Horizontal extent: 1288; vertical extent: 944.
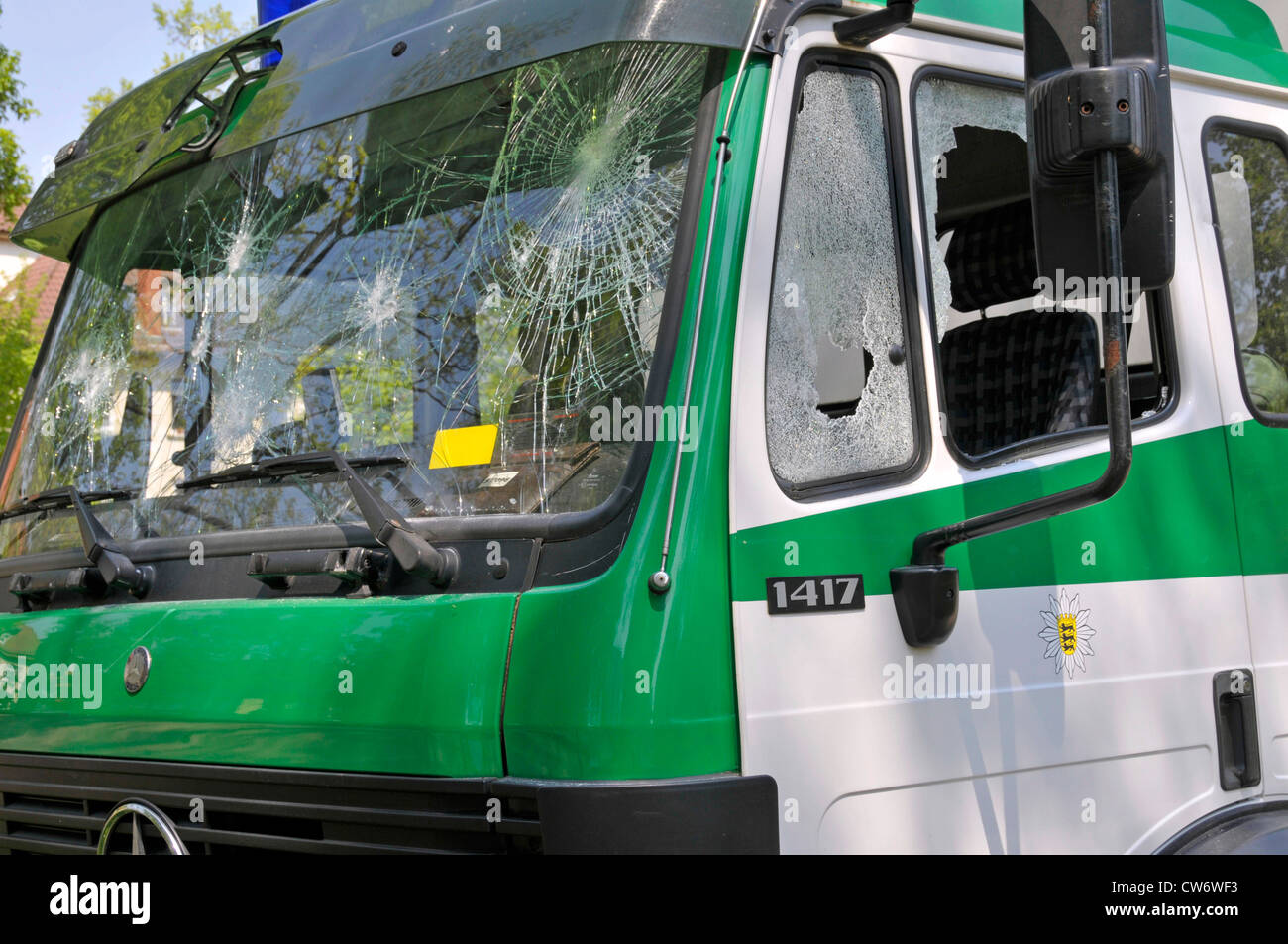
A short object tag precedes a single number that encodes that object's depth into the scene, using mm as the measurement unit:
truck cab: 2271
